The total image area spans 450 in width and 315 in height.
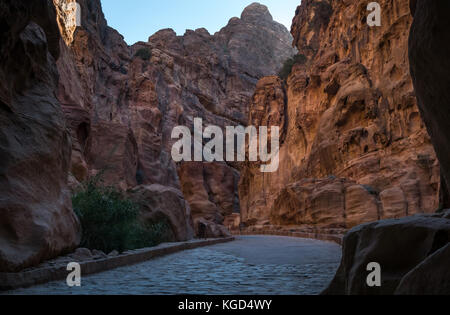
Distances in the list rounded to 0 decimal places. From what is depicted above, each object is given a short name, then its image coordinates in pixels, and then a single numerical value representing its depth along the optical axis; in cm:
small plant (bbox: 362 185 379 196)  2078
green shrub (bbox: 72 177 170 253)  895
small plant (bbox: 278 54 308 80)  4836
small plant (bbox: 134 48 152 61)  6362
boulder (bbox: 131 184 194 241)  1379
